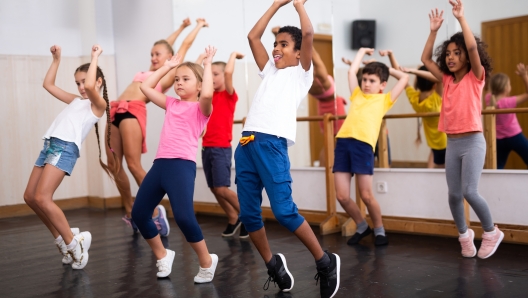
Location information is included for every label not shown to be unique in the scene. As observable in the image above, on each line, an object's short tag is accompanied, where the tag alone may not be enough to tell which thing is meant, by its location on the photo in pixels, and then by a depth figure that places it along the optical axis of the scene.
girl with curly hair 3.56
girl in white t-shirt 3.56
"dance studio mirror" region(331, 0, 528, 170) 5.56
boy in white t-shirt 2.85
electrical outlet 4.70
